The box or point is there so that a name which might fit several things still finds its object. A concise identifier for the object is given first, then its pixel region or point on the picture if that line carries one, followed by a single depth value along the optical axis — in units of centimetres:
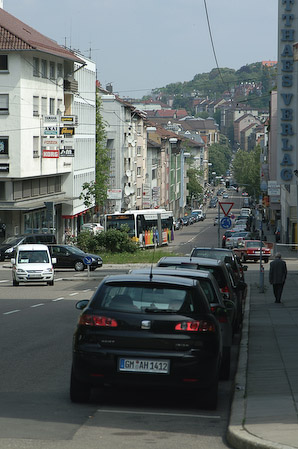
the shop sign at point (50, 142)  6212
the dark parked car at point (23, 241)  5300
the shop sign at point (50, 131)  6125
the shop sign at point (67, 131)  5946
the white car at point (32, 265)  3616
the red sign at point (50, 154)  6162
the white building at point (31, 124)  6034
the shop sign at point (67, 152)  5933
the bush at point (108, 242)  5266
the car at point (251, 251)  5469
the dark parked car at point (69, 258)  4719
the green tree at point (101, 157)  9075
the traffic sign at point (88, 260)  4026
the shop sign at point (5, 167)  6006
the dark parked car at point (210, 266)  1544
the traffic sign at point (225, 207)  4097
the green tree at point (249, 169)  14862
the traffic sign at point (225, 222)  4240
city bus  6475
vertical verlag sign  5428
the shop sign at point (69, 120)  6004
